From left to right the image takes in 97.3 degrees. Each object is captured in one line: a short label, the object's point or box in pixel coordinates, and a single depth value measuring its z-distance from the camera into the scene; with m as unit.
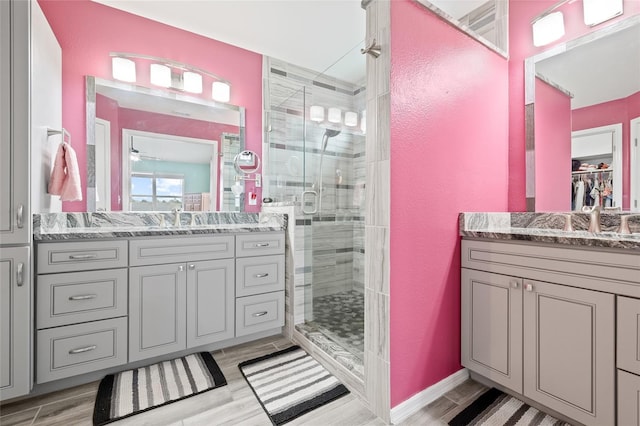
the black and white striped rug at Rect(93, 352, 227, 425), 1.46
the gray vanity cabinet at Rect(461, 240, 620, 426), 1.19
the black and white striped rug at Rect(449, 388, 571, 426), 1.35
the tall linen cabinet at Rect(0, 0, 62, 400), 1.40
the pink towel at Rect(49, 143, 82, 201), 1.76
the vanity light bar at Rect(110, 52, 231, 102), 2.25
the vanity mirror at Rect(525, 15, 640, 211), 1.56
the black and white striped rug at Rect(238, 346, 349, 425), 1.48
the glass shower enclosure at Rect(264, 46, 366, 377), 2.40
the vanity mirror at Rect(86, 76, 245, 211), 2.17
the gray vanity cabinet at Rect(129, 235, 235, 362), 1.76
